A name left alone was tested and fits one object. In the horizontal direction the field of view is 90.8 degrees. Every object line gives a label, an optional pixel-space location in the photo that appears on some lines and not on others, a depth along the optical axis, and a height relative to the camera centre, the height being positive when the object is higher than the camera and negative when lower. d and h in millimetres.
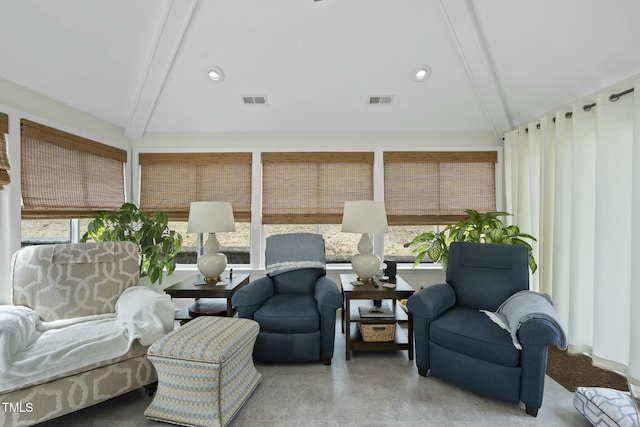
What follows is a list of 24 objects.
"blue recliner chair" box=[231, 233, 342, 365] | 2477 -855
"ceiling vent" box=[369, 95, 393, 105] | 3459 +1258
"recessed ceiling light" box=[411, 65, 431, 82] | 3152 +1413
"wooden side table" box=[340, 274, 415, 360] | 2602 -901
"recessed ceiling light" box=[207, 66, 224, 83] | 3143 +1388
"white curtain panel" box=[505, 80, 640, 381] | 2377 -66
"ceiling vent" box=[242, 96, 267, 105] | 3465 +1241
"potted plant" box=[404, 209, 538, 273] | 3121 -243
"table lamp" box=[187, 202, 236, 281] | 2877 -139
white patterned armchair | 1650 -716
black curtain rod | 2379 +914
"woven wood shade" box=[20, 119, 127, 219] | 2641 +350
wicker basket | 2648 -1007
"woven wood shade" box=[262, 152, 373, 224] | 3854 +253
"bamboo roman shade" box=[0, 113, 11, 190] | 2398 +450
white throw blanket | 1642 -772
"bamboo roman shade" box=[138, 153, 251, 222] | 3838 +323
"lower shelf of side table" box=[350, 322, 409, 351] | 2611 -1102
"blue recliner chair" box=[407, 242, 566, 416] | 1880 -753
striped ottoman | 1777 -967
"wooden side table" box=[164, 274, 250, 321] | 2709 -700
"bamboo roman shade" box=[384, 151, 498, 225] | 3871 +318
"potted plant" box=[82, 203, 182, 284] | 3199 -246
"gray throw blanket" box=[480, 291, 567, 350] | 1903 -626
